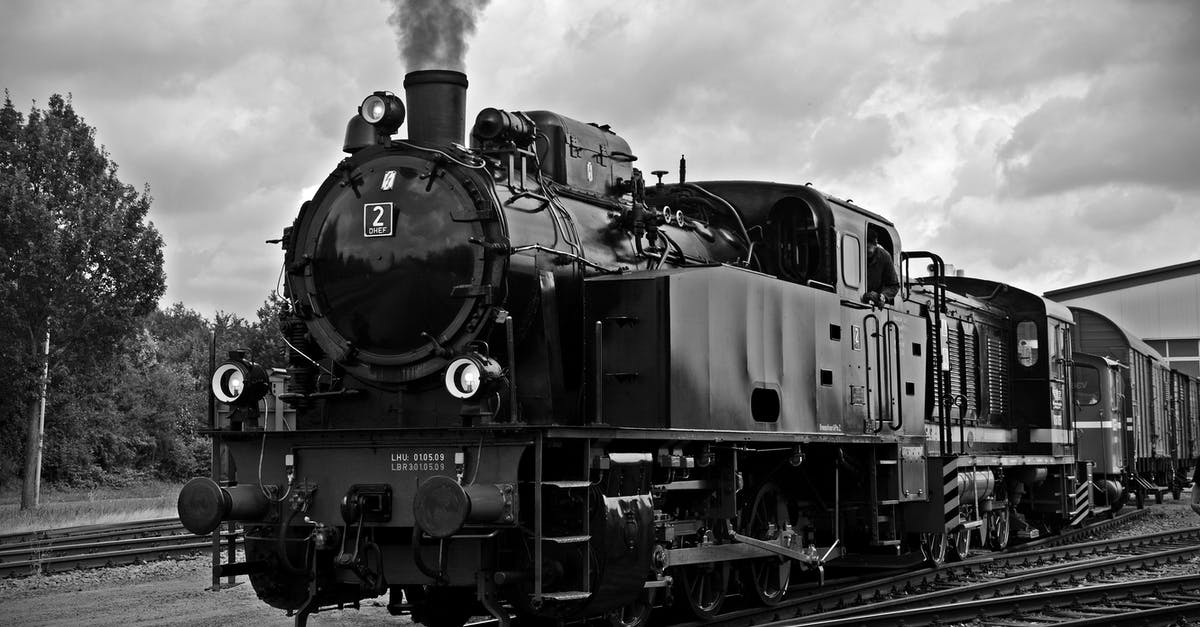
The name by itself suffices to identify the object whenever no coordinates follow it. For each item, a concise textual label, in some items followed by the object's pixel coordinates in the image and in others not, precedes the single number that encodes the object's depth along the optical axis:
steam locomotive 7.68
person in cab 11.68
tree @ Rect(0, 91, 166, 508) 23.45
